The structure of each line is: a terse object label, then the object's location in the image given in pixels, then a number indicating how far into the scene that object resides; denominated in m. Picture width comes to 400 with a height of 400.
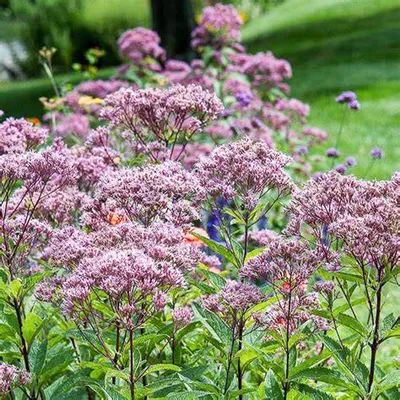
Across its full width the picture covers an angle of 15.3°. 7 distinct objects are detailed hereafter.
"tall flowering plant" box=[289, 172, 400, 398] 4.27
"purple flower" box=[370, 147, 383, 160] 9.50
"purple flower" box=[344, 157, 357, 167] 9.46
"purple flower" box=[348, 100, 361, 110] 9.31
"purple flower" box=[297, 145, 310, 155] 11.17
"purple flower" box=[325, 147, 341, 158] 9.58
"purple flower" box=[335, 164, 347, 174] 8.79
